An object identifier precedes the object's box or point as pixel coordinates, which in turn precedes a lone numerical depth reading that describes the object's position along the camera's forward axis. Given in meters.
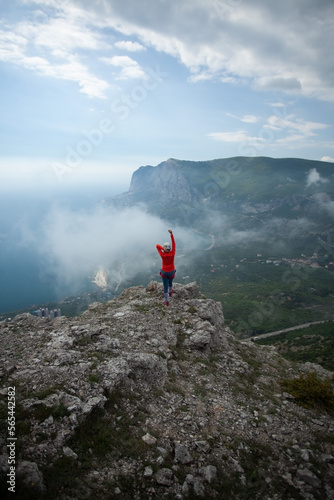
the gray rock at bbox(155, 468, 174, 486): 5.46
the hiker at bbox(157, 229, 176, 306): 12.28
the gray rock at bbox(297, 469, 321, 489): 6.36
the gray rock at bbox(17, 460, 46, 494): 4.47
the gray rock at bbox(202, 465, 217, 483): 5.83
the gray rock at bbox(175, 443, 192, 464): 6.14
